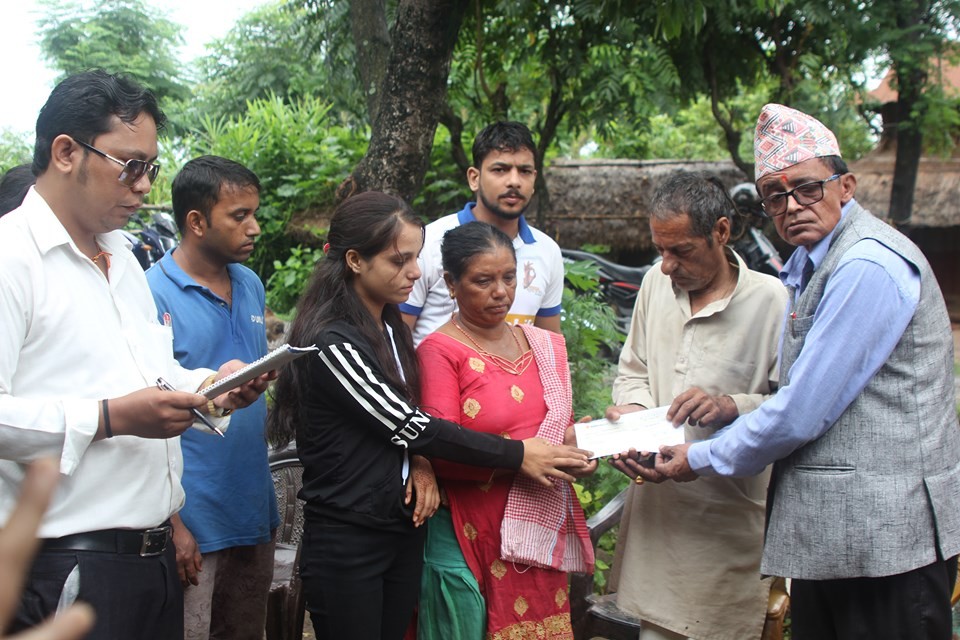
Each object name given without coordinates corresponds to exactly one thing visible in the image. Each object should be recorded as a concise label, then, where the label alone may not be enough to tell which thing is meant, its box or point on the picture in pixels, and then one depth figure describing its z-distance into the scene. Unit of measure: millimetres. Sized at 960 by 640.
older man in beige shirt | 2801
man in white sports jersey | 3371
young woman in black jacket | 2469
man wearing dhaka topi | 2189
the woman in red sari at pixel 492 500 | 2648
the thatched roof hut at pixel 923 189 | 13930
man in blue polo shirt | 2783
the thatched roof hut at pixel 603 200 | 10891
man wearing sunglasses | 1873
